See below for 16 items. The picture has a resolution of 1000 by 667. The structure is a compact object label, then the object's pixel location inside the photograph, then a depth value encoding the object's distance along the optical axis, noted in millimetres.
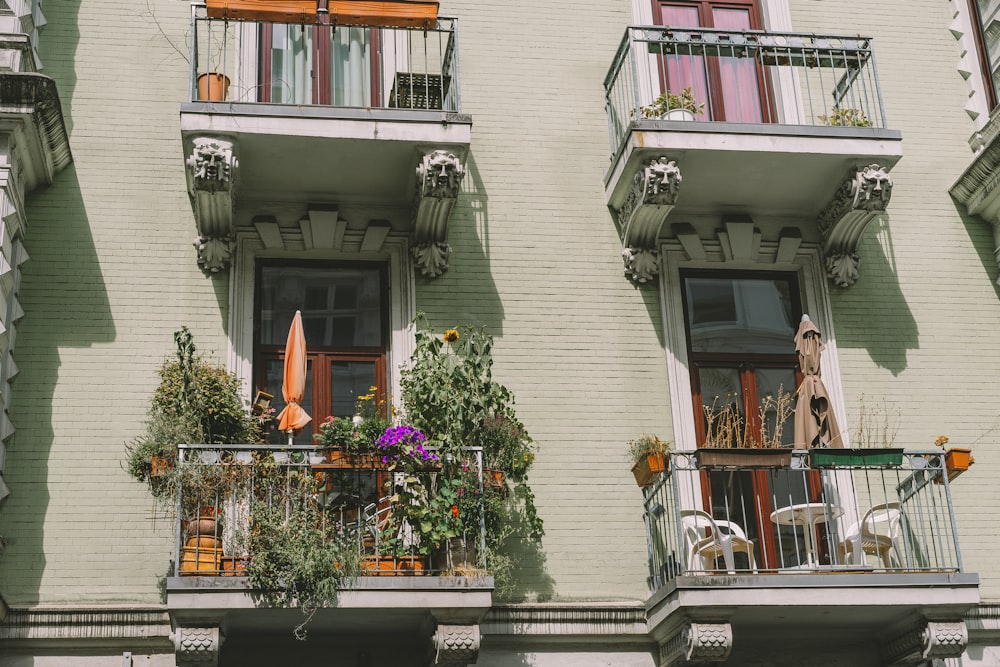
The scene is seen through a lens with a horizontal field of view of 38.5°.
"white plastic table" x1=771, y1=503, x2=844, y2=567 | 12211
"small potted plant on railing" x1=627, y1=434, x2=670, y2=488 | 12523
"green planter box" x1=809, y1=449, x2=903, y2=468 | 12164
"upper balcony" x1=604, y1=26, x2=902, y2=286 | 13586
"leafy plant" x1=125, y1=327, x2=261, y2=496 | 12195
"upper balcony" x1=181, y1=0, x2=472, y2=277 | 13055
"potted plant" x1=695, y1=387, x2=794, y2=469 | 11938
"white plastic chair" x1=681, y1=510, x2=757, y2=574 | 12055
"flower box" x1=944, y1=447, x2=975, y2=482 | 12404
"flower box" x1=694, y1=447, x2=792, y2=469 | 11914
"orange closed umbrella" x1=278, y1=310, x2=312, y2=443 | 12391
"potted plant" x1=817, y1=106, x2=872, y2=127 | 14203
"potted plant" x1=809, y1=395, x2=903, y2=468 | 12172
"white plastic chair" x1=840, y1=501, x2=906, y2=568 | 12320
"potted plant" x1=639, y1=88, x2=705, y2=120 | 14125
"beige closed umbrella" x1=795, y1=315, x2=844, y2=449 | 12664
